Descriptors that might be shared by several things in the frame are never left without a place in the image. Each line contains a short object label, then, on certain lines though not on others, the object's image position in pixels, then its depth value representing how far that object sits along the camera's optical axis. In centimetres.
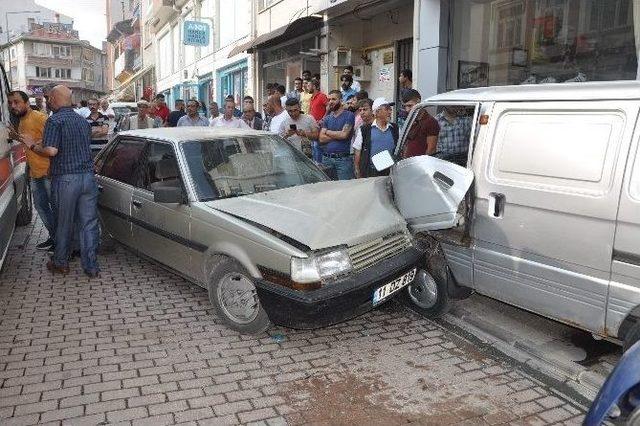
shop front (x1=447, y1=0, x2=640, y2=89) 685
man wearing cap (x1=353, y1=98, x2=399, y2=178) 620
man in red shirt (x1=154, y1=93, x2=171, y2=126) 1256
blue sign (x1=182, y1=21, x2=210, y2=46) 2056
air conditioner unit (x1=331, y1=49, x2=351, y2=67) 1249
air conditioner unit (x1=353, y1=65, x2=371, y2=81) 1226
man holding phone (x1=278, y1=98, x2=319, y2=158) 754
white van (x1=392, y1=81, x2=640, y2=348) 307
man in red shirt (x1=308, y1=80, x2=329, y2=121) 980
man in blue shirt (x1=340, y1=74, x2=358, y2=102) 936
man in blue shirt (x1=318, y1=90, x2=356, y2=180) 711
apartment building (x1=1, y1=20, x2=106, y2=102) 7056
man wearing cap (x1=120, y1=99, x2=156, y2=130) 1019
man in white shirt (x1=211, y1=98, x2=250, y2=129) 895
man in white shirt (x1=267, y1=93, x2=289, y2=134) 791
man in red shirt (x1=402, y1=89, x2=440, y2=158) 555
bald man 512
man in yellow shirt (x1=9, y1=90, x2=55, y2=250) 597
